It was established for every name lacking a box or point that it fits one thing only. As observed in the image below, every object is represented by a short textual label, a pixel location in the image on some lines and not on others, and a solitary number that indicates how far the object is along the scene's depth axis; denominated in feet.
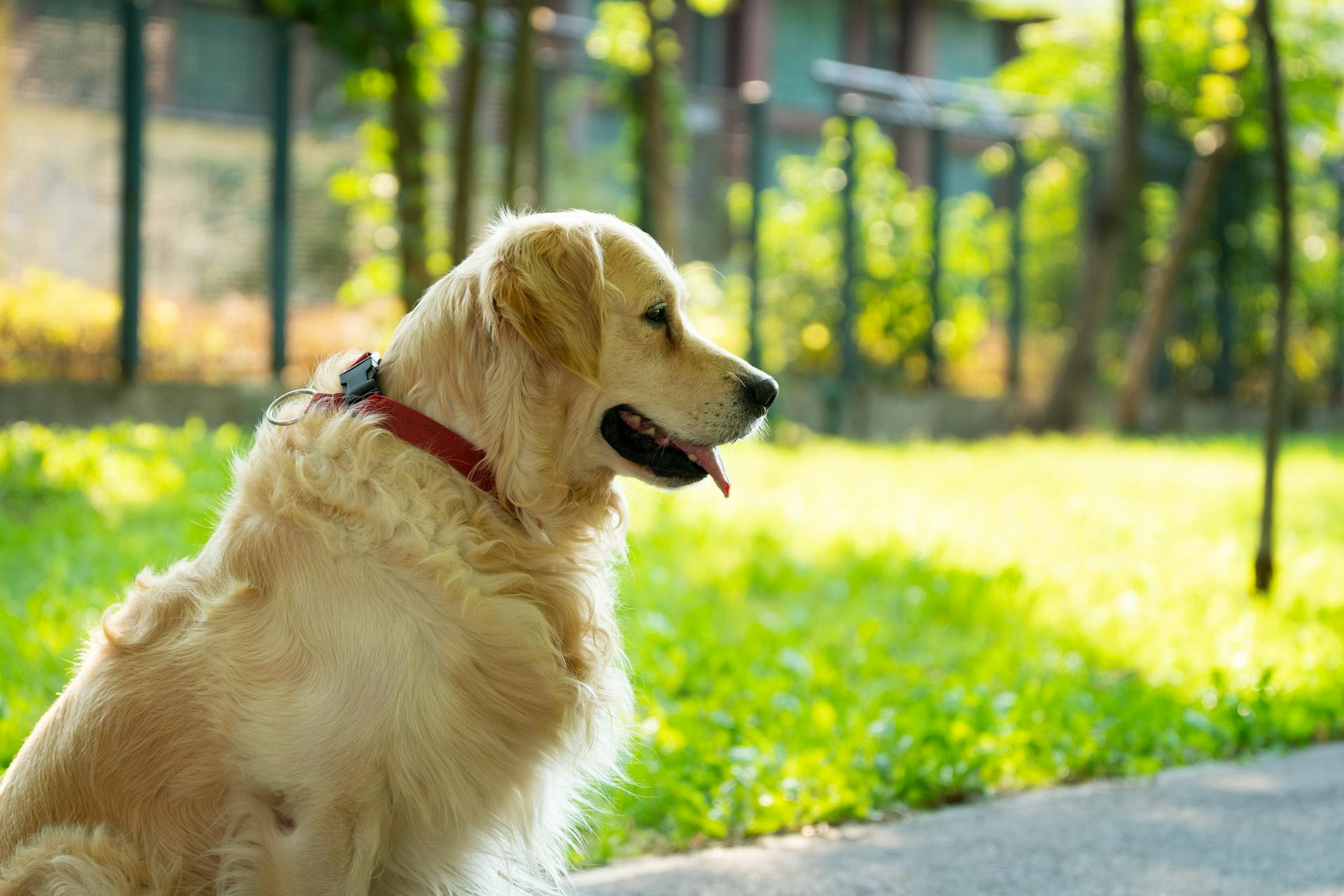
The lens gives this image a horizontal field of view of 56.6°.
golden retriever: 7.29
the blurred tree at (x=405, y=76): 36.27
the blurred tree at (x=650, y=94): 39.27
